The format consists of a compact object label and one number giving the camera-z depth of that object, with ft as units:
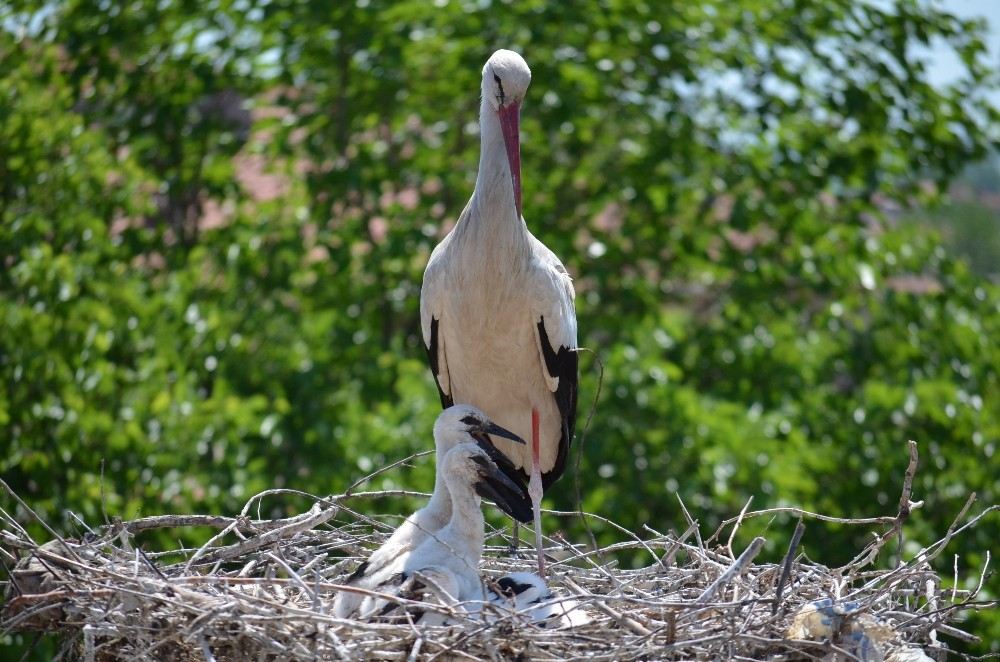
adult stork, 28.04
